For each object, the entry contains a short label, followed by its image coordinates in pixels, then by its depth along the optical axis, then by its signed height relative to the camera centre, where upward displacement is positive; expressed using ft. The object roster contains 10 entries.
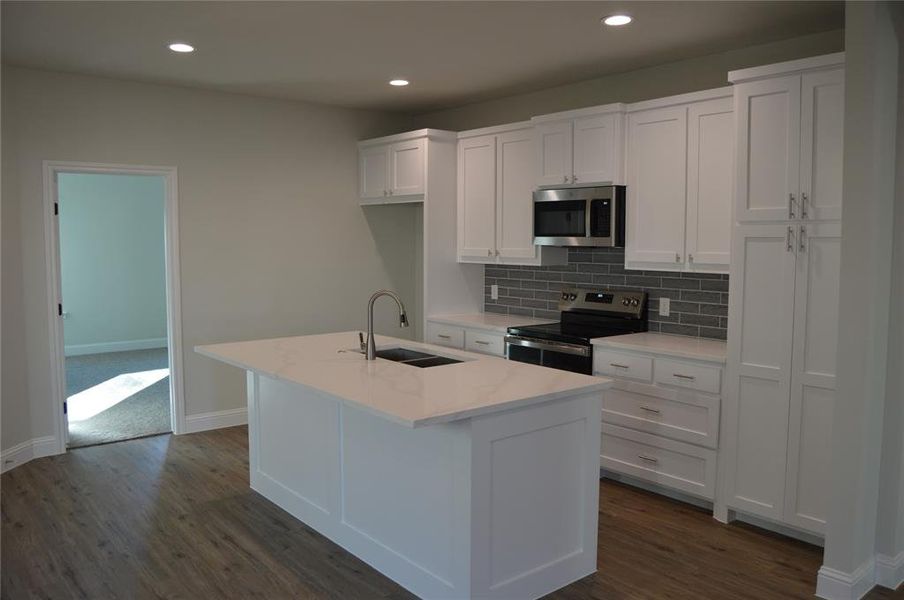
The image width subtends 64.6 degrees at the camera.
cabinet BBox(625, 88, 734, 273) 12.79 +1.36
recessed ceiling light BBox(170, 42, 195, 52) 13.35 +3.85
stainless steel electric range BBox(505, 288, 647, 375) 14.51 -1.63
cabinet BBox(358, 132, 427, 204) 18.31 +2.23
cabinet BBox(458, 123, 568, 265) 16.63 +1.34
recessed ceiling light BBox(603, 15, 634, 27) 11.55 +3.81
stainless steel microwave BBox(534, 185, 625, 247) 14.44 +0.79
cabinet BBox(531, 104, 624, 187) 14.38 +2.24
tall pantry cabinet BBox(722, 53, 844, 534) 10.77 -0.54
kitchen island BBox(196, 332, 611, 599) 8.86 -2.96
